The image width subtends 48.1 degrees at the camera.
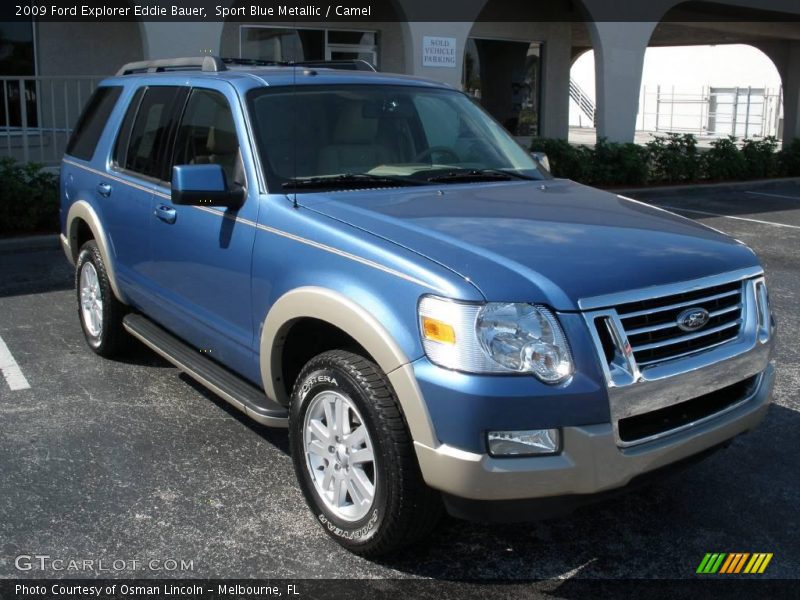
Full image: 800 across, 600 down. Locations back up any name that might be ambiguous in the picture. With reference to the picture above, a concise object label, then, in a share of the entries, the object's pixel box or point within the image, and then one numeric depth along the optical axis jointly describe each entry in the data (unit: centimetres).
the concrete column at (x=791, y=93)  2266
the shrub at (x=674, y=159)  1650
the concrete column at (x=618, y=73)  1577
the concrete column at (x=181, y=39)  1129
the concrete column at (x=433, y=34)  1362
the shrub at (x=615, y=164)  1545
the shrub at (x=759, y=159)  1822
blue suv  303
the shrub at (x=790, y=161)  1922
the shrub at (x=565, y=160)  1500
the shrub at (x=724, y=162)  1733
